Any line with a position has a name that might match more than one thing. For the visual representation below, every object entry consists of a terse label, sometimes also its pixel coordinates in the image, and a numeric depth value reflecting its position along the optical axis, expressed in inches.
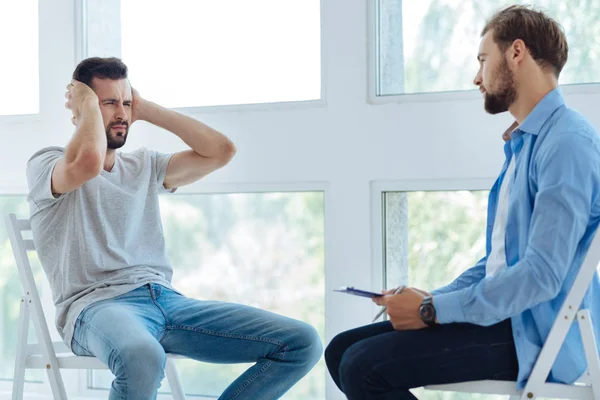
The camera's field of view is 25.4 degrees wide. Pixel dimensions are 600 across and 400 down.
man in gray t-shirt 124.8
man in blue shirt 106.2
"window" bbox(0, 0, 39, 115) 154.4
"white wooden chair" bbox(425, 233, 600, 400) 106.9
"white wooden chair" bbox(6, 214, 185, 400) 125.3
